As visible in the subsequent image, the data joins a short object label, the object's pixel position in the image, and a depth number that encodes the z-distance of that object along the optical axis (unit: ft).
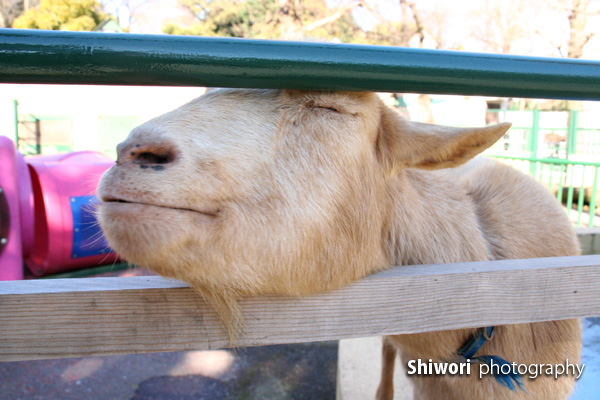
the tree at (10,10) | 74.66
